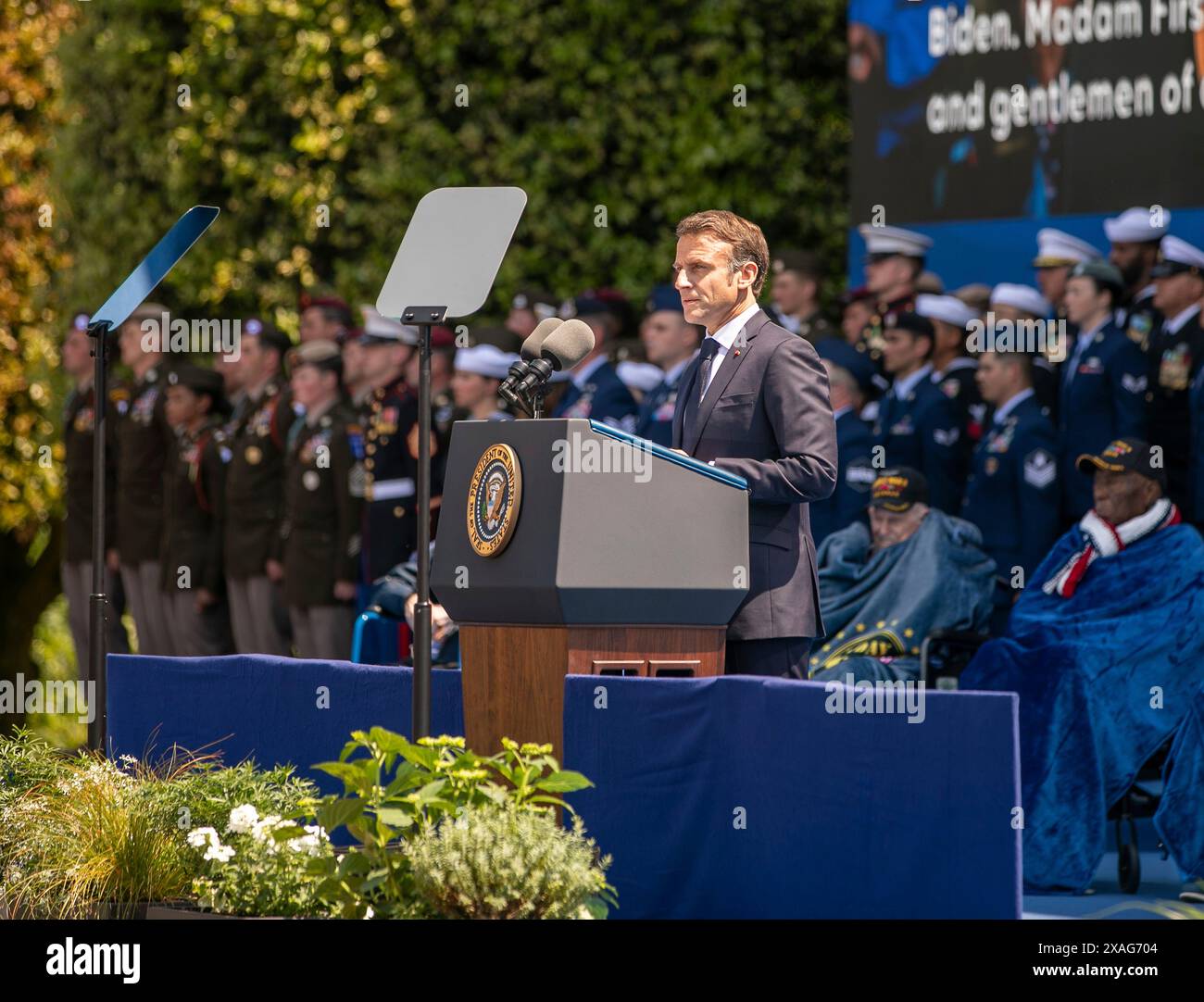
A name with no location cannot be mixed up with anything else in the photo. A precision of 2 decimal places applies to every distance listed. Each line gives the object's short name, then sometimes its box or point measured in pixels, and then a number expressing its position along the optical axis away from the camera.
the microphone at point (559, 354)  8.60
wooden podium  8.19
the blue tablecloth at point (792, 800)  7.96
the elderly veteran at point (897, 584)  14.31
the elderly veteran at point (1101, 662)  12.22
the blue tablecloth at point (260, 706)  10.74
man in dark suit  8.82
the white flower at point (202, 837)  8.08
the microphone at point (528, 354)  8.59
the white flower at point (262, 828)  8.04
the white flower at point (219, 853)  8.00
